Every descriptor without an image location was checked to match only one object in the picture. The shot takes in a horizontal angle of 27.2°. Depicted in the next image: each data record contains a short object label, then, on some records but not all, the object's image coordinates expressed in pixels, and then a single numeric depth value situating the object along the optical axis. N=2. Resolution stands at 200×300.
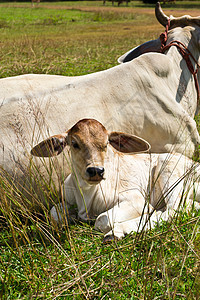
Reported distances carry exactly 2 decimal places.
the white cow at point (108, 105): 3.88
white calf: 3.36
